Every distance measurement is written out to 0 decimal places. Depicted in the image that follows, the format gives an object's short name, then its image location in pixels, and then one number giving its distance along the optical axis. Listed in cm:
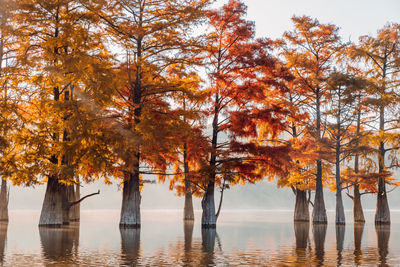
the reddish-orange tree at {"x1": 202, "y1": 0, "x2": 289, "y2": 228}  3041
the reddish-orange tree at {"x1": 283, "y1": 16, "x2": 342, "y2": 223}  3941
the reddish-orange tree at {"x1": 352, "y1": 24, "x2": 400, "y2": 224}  3819
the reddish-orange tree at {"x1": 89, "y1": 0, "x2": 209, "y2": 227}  2844
